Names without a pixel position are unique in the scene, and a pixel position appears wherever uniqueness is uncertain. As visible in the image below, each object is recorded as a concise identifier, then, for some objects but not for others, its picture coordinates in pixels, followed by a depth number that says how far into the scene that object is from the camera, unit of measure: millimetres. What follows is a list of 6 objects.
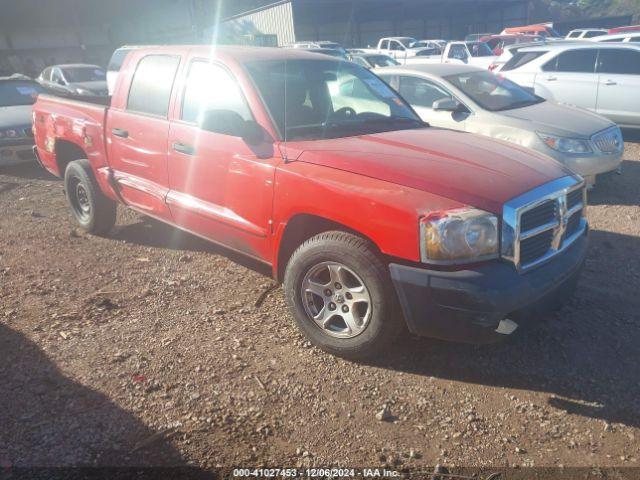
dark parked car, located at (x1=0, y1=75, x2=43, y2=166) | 8320
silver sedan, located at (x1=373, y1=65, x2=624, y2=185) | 5957
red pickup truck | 2662
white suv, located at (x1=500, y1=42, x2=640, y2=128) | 8711
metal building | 32688
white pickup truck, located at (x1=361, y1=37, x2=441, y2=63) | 22438
